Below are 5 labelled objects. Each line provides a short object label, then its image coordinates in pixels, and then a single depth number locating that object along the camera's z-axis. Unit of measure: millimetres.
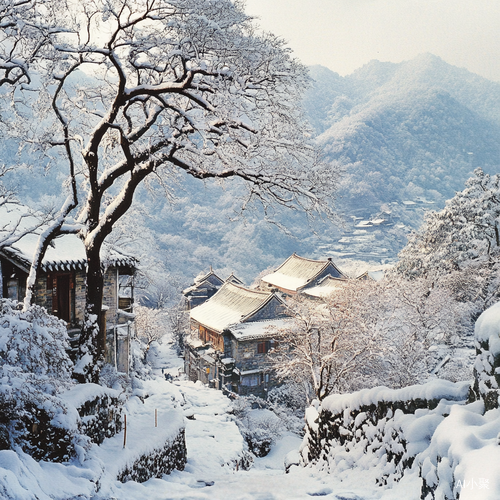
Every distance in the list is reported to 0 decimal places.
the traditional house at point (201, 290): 45125
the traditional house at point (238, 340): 25922
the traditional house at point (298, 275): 37344
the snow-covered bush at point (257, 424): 18844
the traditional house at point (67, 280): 12203
